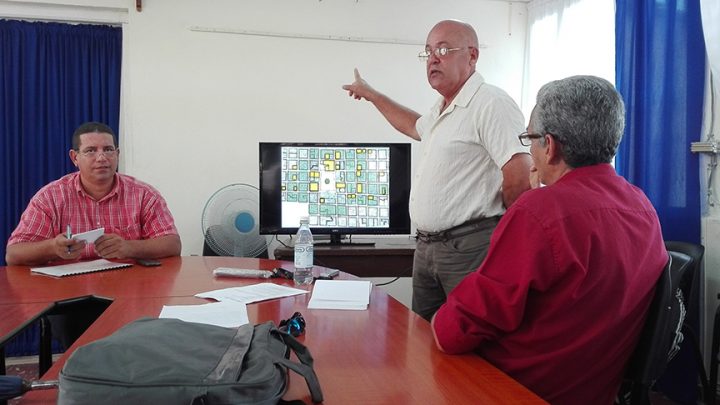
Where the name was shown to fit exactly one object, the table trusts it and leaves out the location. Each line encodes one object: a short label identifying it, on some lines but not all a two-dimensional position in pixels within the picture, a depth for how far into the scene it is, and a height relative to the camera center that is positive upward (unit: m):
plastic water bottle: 2.05 -0.26
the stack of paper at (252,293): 1.75 -0.32
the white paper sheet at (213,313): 1.46 -0.33
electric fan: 3.59 -0.18
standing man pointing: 2.10 +0.11
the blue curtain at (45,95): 3.78 +0.67
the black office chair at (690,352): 2.65 -0.77
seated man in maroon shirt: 1.14 -0.15
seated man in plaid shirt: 2.39 -0.08
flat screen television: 3.55 +0.06
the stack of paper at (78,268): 2.11 -0.30
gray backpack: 0.81 -0.27
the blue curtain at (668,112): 2.87 +0.48
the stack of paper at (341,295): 1.69 -0.32
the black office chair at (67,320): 1.74 -0.45
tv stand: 3.38 -0.38
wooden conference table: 1.04 -0.35
